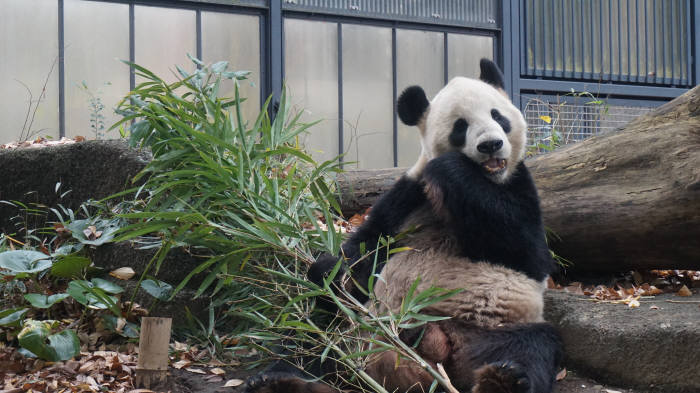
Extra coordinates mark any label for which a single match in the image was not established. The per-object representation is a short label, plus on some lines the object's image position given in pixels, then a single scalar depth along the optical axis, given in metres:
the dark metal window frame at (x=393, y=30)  8.89
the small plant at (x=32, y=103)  7.61
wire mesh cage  8.70
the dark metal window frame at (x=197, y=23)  7.91
